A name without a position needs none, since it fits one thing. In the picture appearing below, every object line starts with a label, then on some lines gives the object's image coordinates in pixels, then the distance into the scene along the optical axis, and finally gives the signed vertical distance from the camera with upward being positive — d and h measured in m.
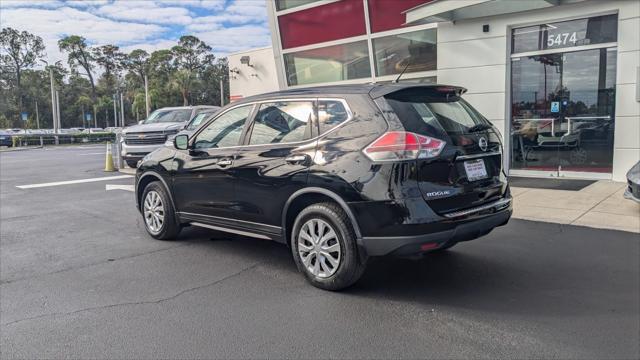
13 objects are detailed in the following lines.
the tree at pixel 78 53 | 81.00 +11.79
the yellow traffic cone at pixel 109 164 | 14.60 -1.06
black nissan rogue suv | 3.97 -0.44
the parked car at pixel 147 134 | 13.48 -0.24
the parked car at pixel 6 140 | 36.50 -0.81
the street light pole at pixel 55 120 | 46.96 +0.68
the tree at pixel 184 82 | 62.97 +5.18
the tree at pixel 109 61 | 86.81 +11.08
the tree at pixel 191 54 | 80.00 +11.09
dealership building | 9.71 +1.17
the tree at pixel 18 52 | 68.50 +10.38
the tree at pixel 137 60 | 87.94 +11.18
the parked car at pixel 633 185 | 6.93 -0.94
